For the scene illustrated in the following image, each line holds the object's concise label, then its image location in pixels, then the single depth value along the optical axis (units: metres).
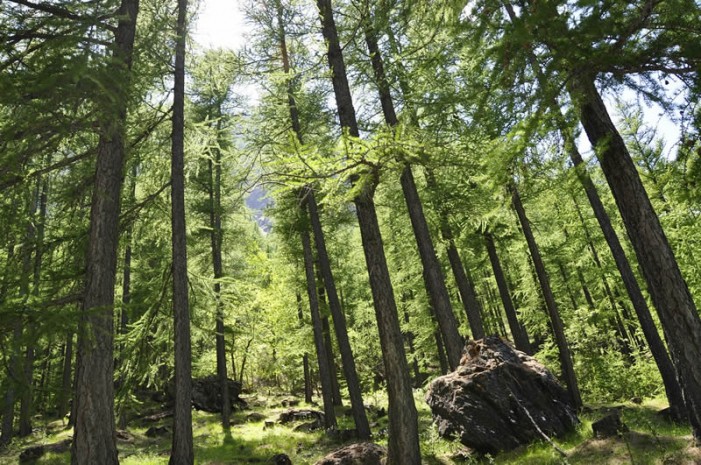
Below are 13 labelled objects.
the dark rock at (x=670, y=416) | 9.25
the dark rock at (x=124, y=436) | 16.11
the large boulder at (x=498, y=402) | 8.55
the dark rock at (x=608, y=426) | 7.91
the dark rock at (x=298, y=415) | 17.81
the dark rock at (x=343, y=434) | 13.13
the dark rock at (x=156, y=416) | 20.61
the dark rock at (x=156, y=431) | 17.61
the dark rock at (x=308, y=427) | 15.84
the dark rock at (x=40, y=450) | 13.12
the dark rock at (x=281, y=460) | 10.77
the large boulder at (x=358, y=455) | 8.19
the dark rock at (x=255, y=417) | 19.81
